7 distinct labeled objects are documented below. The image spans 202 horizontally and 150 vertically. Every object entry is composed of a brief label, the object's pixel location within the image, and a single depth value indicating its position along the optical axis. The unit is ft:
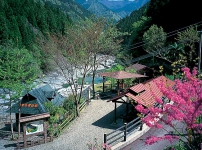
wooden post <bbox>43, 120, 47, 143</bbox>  51.78
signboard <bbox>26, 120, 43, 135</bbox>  50.83
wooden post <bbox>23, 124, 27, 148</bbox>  49.90
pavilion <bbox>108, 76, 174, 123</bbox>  51.11
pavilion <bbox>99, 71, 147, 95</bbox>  72.33
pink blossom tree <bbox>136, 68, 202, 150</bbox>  23.04
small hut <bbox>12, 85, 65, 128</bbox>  54.34
